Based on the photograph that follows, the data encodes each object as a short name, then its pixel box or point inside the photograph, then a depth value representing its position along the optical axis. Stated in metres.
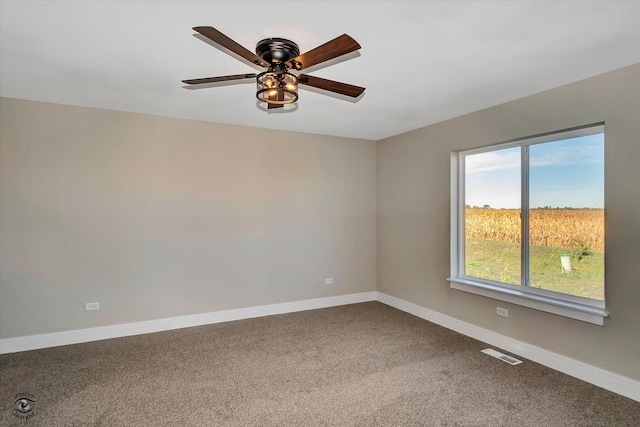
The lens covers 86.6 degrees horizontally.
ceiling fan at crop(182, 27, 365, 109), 1.80
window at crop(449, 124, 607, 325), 2.92
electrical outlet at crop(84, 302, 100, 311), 3.69
